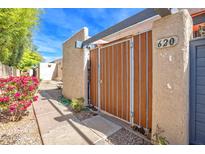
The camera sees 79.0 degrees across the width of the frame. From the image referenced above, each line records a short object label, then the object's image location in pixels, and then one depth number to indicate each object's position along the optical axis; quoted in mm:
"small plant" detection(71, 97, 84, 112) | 5047
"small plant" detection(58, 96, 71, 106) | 6355
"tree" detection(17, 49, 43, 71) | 23334
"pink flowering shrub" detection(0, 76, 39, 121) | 4164
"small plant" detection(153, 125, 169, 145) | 2428
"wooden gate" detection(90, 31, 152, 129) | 3229
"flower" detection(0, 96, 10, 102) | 4044
